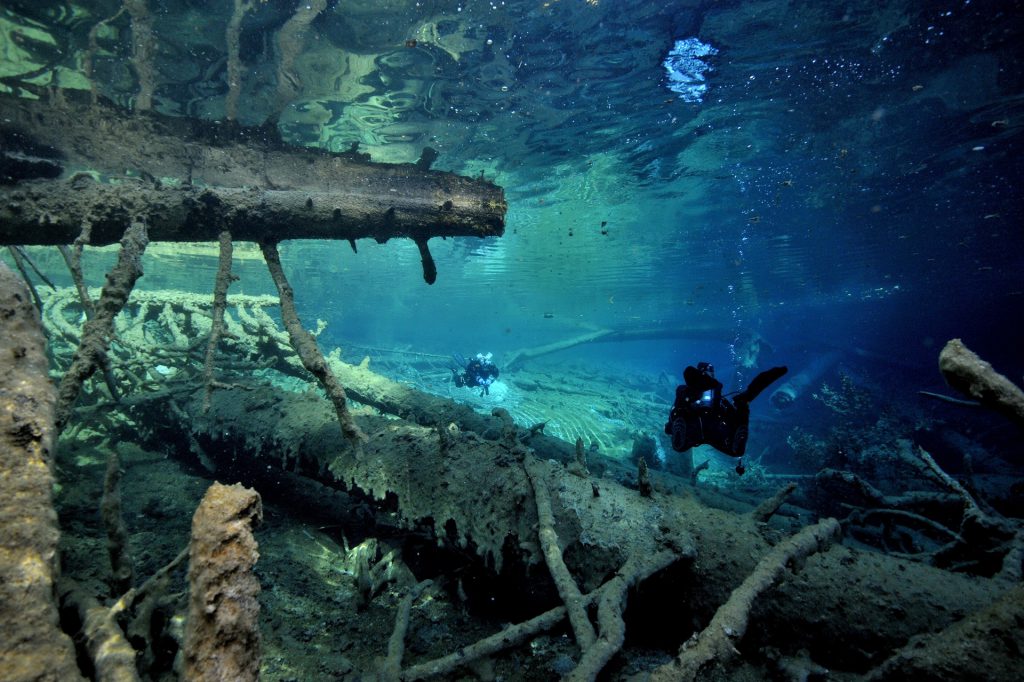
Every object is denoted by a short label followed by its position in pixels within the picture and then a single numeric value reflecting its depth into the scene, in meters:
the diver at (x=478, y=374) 14.85
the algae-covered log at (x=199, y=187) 3.73
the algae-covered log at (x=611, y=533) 2.25
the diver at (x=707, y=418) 5.25
